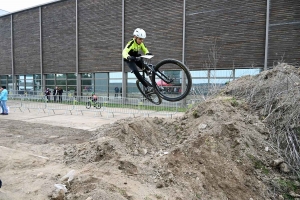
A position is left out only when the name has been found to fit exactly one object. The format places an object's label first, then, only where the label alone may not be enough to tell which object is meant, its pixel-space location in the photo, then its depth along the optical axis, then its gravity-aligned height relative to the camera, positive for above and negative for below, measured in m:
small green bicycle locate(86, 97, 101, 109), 14.96 -1.27
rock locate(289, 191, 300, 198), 4.42 -2.13
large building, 13.67 +3.60
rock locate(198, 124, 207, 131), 5.63 -1.02
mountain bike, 4.38 +0.12
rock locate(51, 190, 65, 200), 3.95 -1.95
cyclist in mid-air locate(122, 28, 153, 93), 4.43 +0.73
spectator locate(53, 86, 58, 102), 21.02 -0.59
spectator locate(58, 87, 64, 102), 21.50 -0.51
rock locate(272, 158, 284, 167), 4.78 -1.61
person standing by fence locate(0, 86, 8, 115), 13.17 -0.87
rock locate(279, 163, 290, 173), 4.74 -1.72
